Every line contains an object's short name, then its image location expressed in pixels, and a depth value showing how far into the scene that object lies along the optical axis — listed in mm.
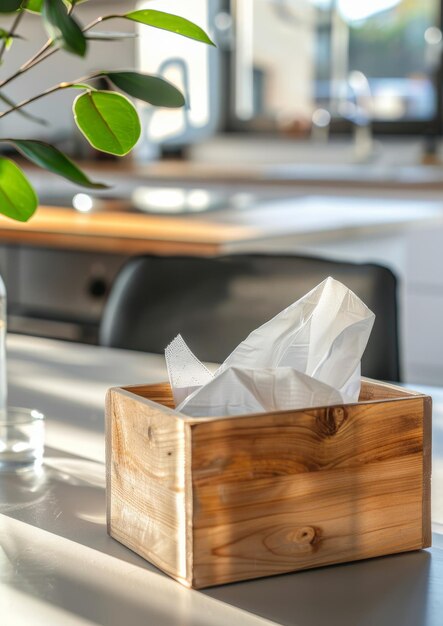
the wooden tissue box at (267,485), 1009
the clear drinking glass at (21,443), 1266
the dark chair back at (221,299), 1752
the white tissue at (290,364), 1047
